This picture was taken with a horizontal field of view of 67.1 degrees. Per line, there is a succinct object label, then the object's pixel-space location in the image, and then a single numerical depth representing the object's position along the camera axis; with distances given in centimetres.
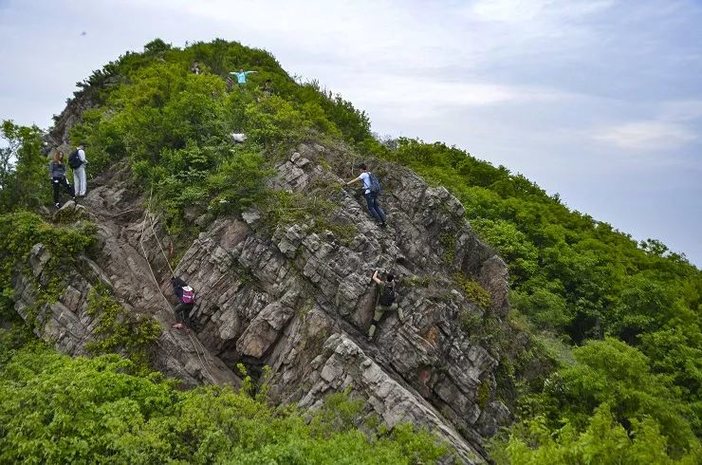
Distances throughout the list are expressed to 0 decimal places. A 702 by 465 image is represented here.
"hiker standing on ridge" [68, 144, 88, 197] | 2072
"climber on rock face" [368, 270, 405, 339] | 1728
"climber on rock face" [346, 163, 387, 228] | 1997
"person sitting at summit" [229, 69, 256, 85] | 3391
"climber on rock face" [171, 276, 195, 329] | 1736
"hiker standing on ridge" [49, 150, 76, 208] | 2003
